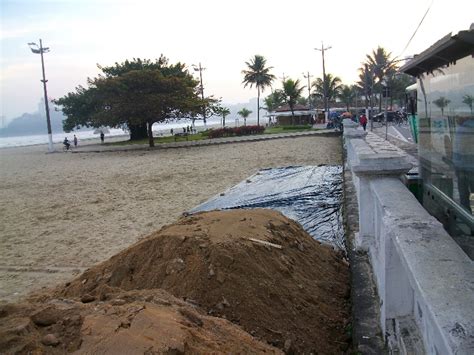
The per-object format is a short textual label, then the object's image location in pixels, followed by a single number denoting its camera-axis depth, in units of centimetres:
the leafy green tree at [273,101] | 6018
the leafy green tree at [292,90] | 5105
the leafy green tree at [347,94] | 7888
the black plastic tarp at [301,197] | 639
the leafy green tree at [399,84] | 6609
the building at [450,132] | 324
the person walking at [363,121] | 3141
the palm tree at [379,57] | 6253
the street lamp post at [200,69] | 6543
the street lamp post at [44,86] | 3944
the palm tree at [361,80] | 7150
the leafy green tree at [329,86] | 6095
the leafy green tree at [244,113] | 7544
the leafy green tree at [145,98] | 3291
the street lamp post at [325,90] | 5112
